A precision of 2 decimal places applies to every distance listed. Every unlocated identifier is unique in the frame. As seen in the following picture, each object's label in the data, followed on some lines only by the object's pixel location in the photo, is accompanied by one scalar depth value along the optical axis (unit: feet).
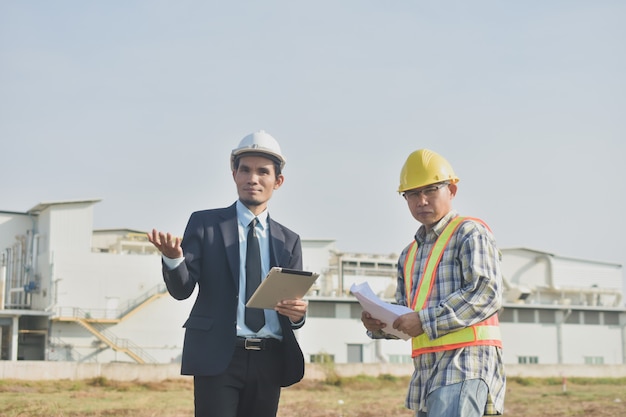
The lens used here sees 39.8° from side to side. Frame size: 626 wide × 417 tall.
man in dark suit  15.48
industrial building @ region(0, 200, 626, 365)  136.05
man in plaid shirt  14.39
